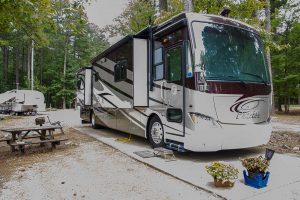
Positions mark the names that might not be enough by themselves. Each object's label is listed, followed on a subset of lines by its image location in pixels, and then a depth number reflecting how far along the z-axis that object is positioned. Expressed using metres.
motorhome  5.70
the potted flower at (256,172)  4.32
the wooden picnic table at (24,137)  7.08
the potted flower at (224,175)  4.27
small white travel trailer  23.11
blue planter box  4.31
